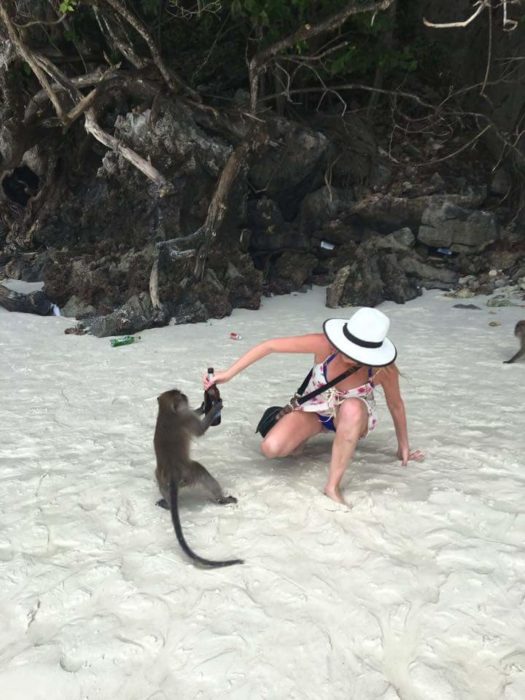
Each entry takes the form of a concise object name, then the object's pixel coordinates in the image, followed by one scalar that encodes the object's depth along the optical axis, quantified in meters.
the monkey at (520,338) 5.62
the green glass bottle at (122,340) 6.86
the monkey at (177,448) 2.74
